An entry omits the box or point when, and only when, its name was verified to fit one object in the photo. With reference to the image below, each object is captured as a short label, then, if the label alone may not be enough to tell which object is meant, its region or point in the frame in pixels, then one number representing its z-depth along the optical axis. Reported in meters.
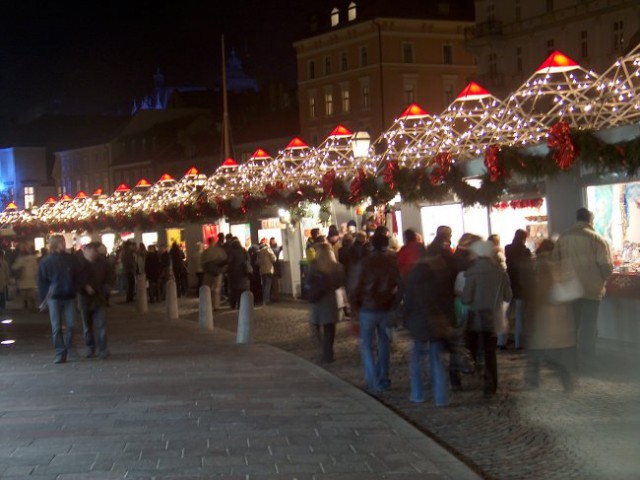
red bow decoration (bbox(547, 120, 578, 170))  15.40
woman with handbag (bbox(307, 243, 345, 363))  15.91
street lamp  24.38
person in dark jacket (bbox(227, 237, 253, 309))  26.47
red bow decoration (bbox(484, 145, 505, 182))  17.23
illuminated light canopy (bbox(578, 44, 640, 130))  15.55
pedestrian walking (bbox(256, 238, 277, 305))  29.50
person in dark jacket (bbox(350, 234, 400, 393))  13.09
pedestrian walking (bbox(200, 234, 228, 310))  28.06
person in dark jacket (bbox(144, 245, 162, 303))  34.28
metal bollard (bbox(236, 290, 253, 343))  18.84
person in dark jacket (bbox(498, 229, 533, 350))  15.86
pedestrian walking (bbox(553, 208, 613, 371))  14.56
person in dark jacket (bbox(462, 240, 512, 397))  11.92
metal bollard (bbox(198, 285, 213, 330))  22.34
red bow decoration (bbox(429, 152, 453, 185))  19.45
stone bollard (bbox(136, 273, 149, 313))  29.59
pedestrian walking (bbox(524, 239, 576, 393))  11.87
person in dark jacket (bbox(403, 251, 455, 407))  11.52
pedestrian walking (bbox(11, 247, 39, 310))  30.69
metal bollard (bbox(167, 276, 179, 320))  26.07
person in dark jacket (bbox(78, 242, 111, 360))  16.98
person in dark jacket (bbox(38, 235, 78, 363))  16.45
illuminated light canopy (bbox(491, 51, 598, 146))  16.38
